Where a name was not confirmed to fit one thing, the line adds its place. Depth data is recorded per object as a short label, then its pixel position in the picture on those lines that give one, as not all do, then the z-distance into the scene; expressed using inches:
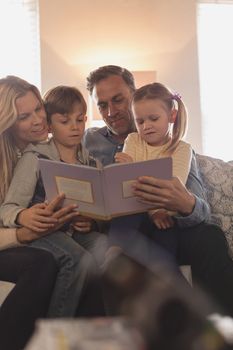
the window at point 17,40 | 140.3
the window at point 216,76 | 148.2
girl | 67.1
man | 62.5
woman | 54.4
